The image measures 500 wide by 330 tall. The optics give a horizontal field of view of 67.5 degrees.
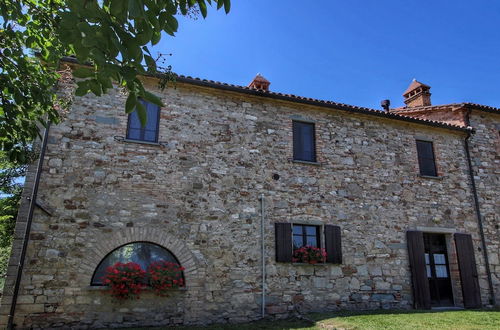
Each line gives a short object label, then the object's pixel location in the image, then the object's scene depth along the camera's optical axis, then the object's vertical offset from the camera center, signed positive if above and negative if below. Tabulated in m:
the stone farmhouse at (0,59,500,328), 7.29 +1.44
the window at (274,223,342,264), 8.65 +0.83
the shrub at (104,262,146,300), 7.04 -0.15
